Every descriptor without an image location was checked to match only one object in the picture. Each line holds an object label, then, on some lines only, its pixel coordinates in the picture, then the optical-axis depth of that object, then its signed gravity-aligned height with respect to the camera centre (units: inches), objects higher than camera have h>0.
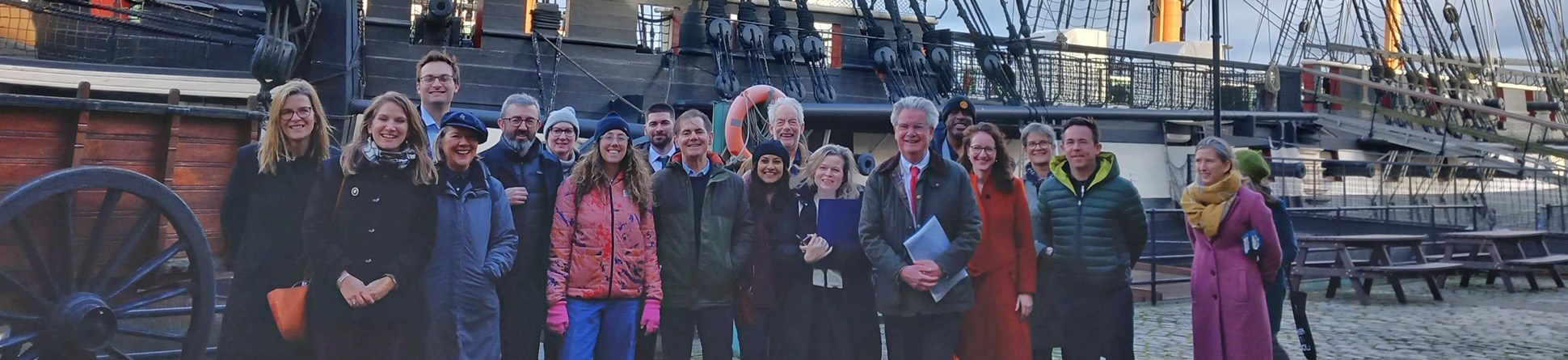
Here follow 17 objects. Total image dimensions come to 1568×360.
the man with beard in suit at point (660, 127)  180.7 +14.0
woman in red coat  167.9 -7.3
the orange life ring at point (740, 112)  319.9 +30.2
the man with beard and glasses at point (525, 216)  159.2 -1.8
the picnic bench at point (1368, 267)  361.1 -11.5
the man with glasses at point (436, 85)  162.7 +17.9
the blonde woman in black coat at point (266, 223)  133.5 -3.7
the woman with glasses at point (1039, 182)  180.2 +7.0
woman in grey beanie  178.2 +12.1
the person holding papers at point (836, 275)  167.0 -9.6
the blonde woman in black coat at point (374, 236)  128.6 -4.7
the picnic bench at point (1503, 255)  415.2 -7.1
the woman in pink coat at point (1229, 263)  176.1 -5.8
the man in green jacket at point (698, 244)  164.4 -5.2
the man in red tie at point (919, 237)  157.9 -3.0
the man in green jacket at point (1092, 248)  173.0 -4.1
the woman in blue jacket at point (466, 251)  138.4 -6.7
